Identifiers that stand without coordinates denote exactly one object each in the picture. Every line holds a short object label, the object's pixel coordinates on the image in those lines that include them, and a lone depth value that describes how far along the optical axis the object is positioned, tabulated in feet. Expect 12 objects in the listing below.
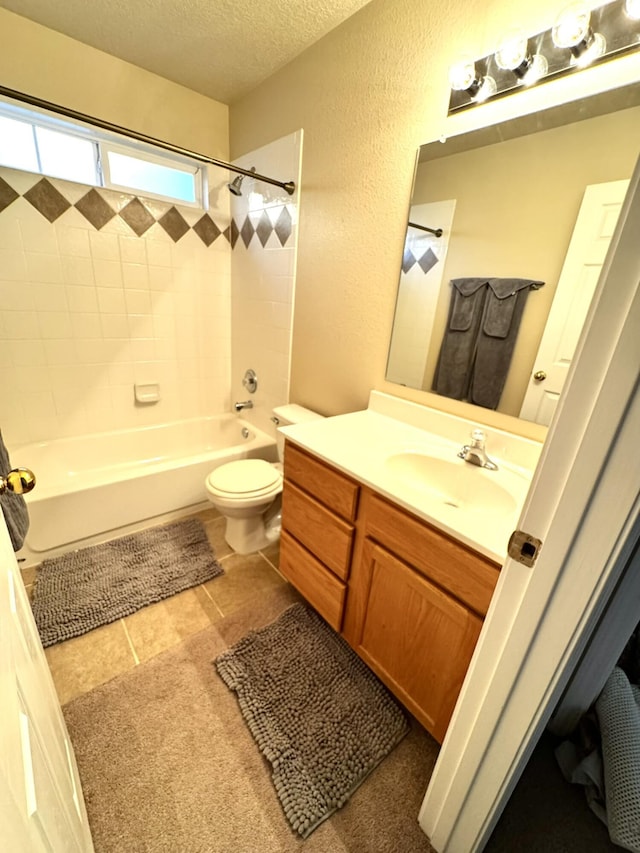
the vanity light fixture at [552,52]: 2.78
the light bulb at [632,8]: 2.68
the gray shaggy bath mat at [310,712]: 3.29
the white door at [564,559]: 1.43
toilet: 5.50
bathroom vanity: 2.90
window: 5.59
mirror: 3.10
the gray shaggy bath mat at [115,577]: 4.76
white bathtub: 5.60
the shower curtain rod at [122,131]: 4.17
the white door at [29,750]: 1.12
